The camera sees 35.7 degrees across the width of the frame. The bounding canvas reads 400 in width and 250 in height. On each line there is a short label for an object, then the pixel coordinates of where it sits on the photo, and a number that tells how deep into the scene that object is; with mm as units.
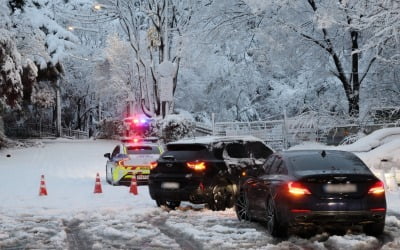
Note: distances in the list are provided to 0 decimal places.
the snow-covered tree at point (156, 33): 33031
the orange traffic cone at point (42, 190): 17094
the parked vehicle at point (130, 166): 19000
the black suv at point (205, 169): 13258
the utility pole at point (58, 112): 51791
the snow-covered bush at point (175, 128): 32844
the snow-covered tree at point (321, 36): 26734
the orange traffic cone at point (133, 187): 16750
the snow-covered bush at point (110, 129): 46188
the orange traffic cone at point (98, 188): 17203
